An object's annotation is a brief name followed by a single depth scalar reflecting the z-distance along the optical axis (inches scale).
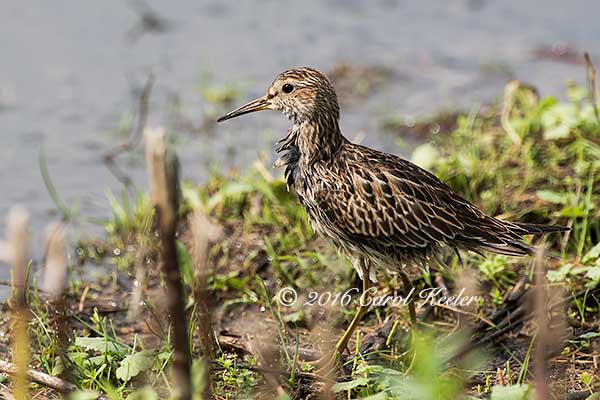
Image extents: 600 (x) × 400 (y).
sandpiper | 392.2
